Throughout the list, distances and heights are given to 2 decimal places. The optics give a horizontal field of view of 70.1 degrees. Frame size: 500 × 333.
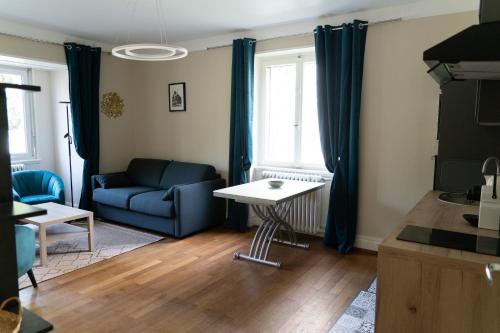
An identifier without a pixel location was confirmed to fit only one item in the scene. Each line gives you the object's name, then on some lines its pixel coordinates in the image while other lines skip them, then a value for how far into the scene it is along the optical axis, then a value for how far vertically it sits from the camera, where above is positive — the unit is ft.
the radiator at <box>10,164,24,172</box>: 16.89 -1.90
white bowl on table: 12.14 -1.83
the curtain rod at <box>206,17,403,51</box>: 11.56 +3.59
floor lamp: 16.83 -0.51
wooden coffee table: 11.20 -3.34
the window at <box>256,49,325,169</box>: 14.15 +0.74
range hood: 4.68 +1.14
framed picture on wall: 17.20 +1.57
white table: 10.77 -2.11
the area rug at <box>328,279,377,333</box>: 7.88 -4.35
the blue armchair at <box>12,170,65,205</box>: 15.28 -2.62
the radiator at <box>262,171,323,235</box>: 13.85 -3.18
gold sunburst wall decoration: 17.52 +1.16
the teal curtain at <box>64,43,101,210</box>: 15.96 +1.10
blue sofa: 13.89 -2.80
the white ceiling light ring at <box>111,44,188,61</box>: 10.43 +2.42
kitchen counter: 4.30 -2.02
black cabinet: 9.00 -0.24
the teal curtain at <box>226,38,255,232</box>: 14.49 +0.30
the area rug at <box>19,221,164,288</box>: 10.93 -4.31
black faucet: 5.49 -0.82
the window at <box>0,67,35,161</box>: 16.99 +0.45
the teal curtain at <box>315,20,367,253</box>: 12.08 +0.46
